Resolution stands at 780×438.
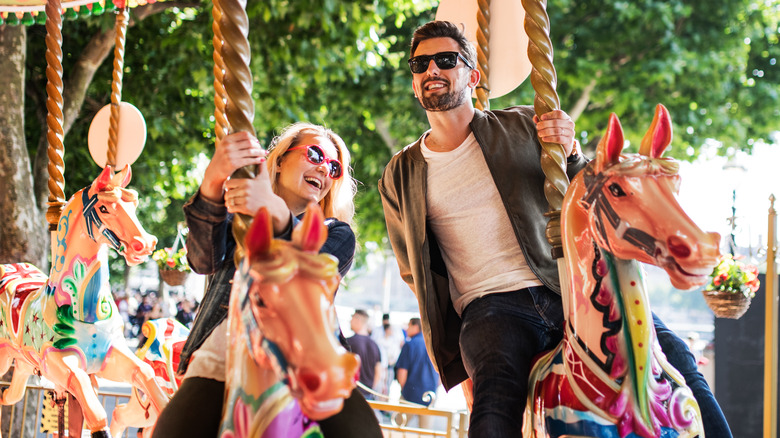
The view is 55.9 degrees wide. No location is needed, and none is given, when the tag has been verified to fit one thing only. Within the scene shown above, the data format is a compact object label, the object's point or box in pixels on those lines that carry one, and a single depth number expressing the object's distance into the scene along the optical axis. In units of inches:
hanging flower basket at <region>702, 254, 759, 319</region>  282.2
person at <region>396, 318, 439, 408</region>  313.6
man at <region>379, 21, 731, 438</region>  100.9
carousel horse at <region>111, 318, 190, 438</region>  183.6
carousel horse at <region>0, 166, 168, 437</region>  163.3
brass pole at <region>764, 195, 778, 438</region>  214.8
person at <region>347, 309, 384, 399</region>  316.8
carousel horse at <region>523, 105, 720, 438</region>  81.6
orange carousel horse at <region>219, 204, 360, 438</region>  59.0
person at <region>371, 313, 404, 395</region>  436.8
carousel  62.1
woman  77.8
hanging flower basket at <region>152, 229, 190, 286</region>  319.3
